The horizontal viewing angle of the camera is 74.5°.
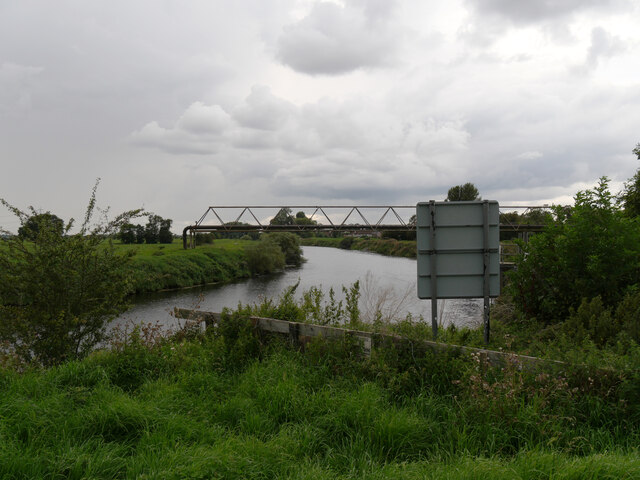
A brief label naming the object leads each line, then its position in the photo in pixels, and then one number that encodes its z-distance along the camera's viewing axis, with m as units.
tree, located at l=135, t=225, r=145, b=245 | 46.56
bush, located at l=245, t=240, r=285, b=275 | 39.56
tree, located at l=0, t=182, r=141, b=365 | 6.00
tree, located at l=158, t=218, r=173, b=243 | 50.53
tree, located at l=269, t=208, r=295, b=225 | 32.35
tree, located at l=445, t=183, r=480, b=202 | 56.20
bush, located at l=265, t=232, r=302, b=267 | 49.96
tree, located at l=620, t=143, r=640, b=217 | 21.84
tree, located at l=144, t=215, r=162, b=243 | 48.94
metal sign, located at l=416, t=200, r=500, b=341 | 5.75
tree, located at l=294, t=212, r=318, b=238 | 31.34
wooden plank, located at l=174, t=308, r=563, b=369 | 4.24
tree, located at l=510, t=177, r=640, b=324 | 7.32
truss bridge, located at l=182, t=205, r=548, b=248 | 29.25
